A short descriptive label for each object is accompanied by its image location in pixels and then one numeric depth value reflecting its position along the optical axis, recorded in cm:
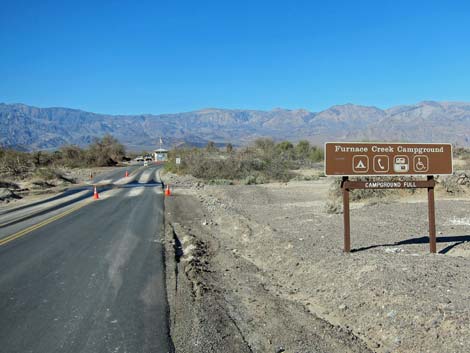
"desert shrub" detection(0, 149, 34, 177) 4475
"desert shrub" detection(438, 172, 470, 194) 2034
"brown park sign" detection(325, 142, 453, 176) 940
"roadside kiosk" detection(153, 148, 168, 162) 10518
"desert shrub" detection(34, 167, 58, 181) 4212
